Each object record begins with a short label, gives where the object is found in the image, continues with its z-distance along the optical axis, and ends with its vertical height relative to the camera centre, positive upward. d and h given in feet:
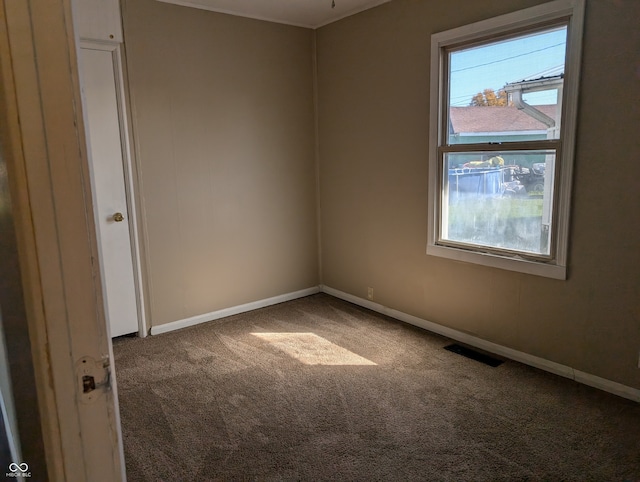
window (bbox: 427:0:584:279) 9.04 +0.56
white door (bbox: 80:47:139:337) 11.03 -0.30
